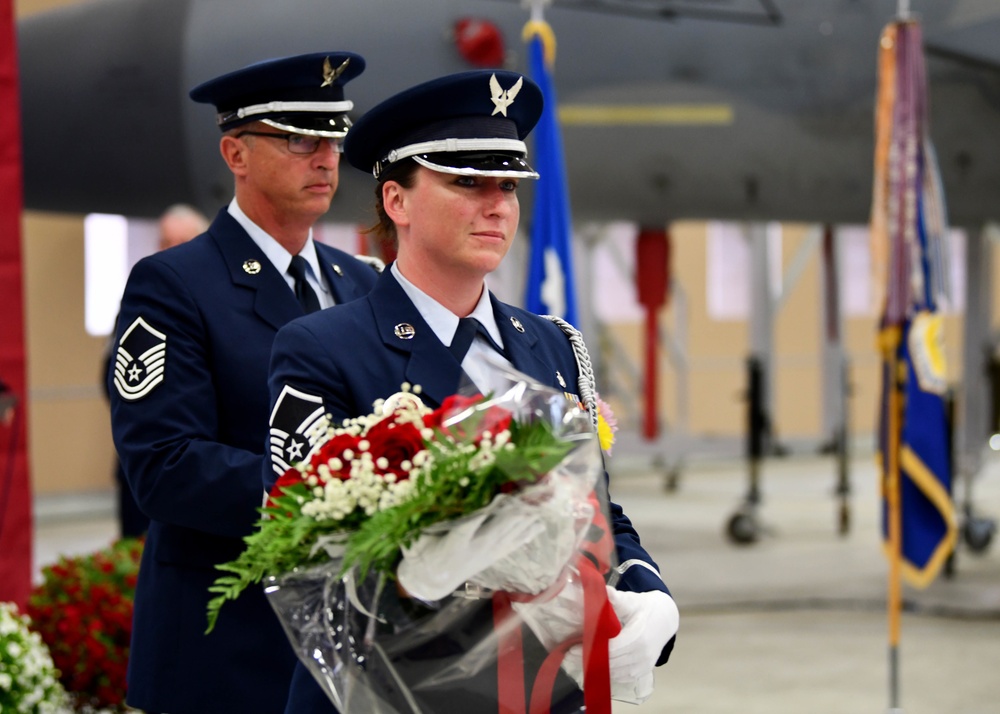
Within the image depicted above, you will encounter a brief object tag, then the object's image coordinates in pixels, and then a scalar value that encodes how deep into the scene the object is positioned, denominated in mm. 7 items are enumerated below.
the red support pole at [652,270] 14648
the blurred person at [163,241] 9141
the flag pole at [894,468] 7937
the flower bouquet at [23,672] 5953
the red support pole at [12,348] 7395
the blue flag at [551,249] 8906
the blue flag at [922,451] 8242
